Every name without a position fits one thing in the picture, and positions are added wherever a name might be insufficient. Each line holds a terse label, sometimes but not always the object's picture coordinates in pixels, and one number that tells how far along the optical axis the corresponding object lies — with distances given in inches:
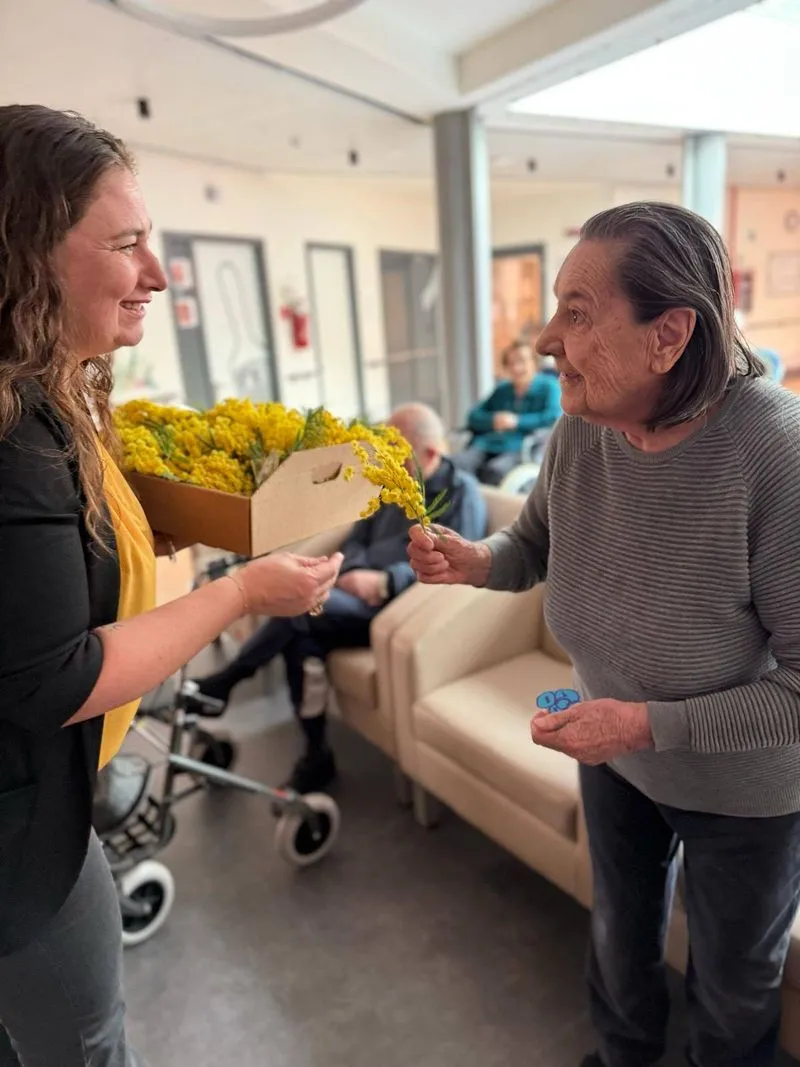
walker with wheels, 67.5
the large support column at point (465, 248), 140.6
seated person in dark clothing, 91.9
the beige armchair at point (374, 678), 82.8
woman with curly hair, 29.3
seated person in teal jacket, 152.3
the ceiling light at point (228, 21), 84.7
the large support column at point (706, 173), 149.8
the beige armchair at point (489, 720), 66.0
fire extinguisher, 234.8
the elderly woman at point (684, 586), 34.8
